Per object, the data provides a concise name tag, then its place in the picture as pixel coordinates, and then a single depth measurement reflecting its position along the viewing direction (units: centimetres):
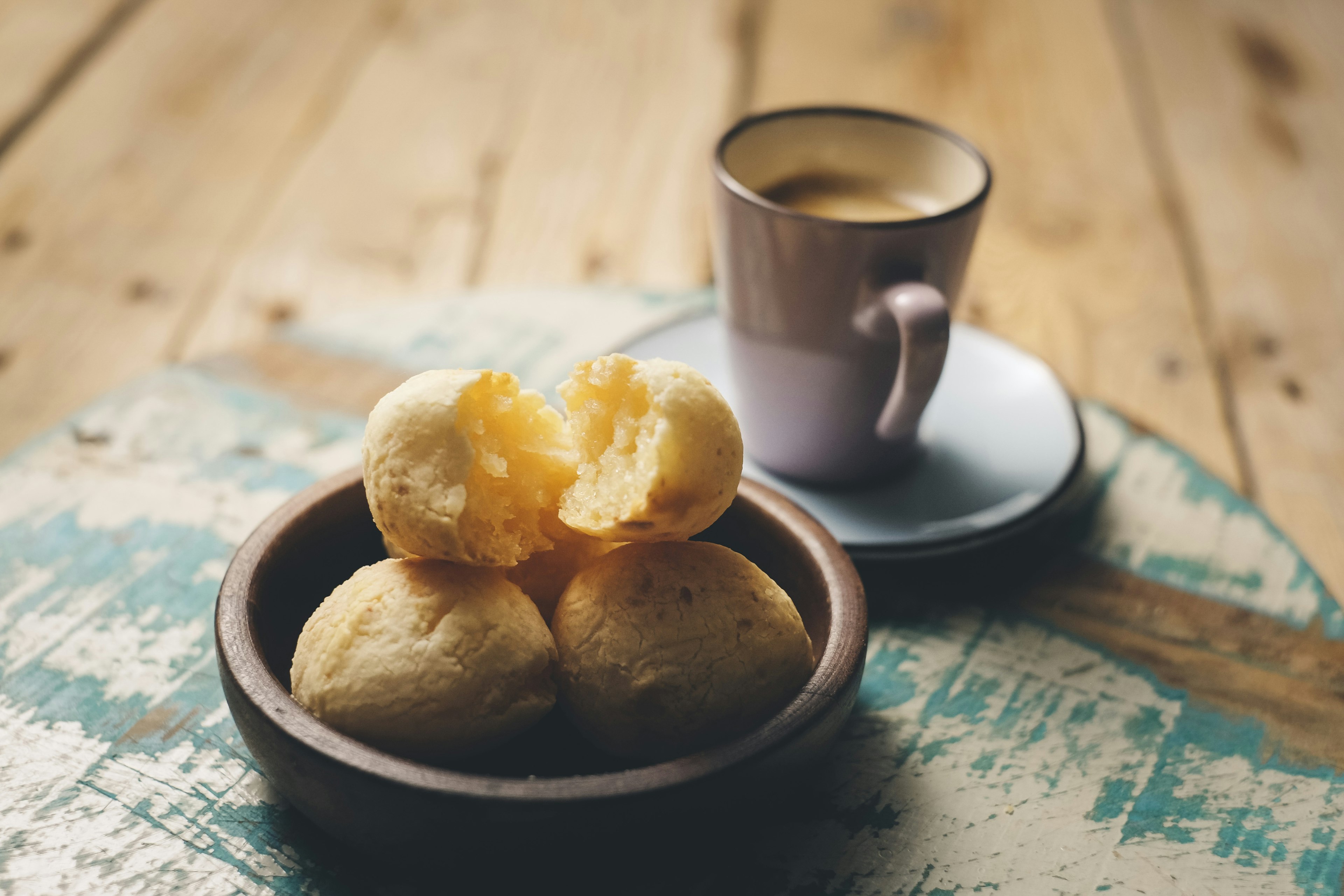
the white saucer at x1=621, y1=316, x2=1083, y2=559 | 53
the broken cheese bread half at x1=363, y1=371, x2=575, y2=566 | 45
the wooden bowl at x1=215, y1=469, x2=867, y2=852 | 42
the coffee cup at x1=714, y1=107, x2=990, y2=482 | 53
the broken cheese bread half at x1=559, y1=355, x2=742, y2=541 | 45
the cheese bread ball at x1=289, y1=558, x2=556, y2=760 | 44
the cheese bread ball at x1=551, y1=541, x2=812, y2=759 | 44
